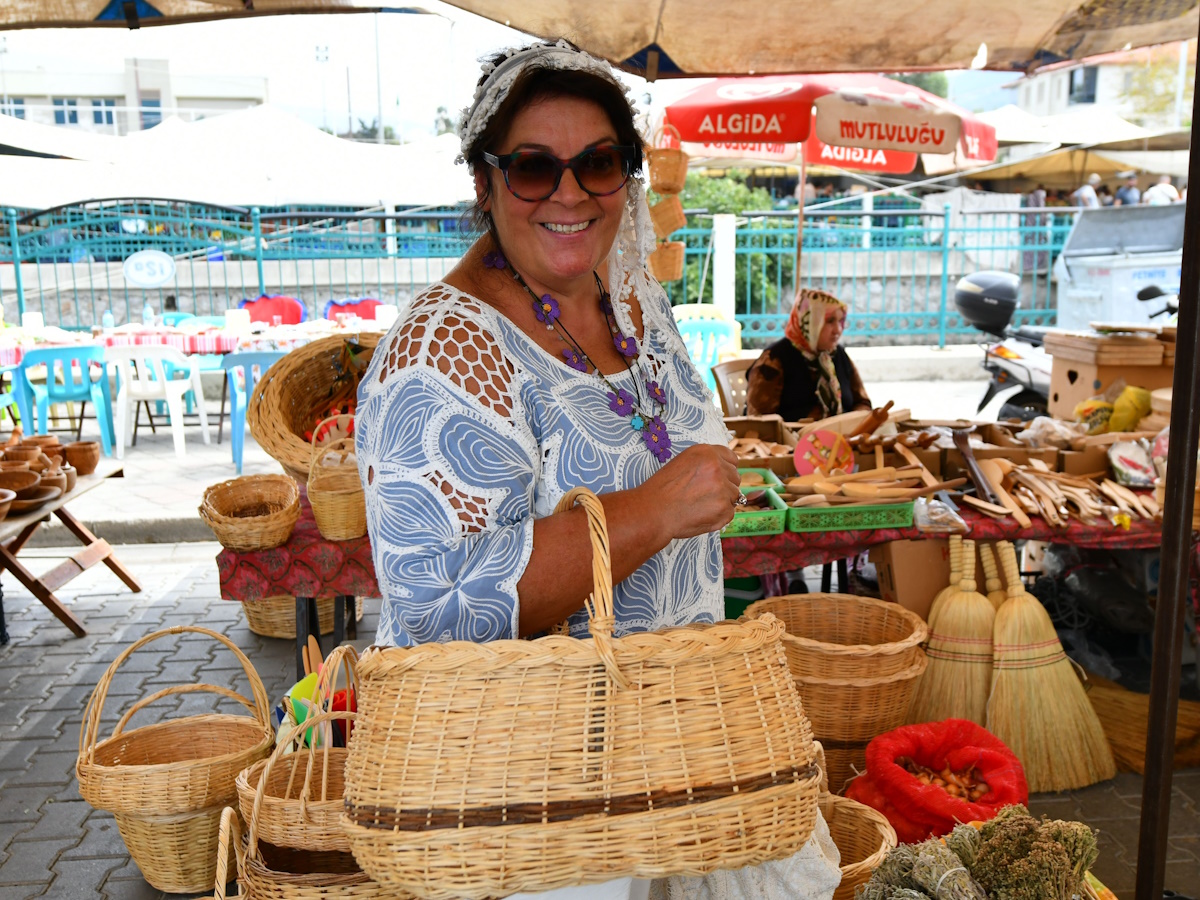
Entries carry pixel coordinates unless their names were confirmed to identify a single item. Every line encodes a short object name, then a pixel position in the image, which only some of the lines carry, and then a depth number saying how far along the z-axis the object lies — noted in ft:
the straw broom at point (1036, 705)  10.91
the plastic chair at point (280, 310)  32.86
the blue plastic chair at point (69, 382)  26.37
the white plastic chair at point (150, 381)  27.07
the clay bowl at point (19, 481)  14.11
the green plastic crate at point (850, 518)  11.35
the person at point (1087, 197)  45.80
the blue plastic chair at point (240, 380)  25.93
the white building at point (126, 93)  93.27
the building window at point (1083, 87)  97.19
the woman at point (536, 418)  4.42
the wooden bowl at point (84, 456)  16.21
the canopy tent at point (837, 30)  13.64
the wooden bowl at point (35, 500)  13.94
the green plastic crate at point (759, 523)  11.30
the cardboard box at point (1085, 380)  16.71
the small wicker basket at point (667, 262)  17.52
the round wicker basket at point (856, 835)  7.45
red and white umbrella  18.85
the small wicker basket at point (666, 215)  17.30
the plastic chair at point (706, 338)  28.81
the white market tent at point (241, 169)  33.45
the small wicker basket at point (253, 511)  10.26
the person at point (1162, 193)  45.78
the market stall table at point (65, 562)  14.82
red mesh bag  8.41
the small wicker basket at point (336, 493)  9.94
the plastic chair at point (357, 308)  33.06
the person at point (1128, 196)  51.08
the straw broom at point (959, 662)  11.10
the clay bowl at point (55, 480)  14.57
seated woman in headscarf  17.25
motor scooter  22.97
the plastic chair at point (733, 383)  18.76
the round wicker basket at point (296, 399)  10.91
